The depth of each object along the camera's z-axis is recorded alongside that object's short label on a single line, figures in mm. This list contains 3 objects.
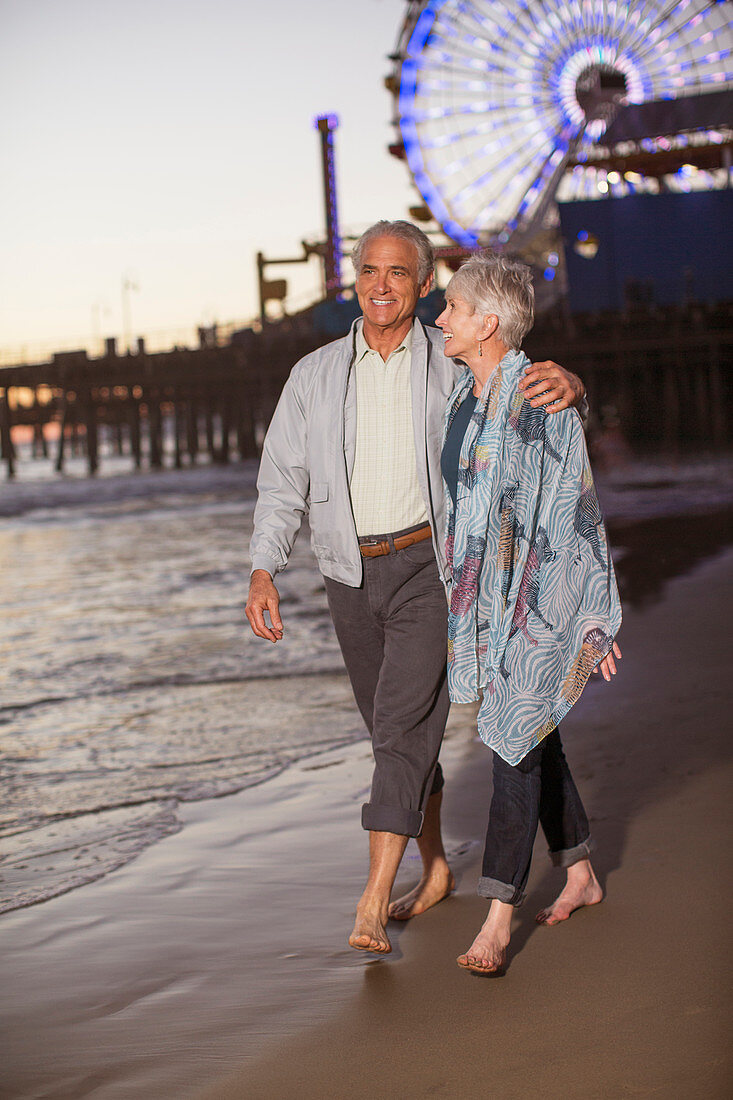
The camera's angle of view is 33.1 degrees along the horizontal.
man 2834
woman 2576
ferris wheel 29969
